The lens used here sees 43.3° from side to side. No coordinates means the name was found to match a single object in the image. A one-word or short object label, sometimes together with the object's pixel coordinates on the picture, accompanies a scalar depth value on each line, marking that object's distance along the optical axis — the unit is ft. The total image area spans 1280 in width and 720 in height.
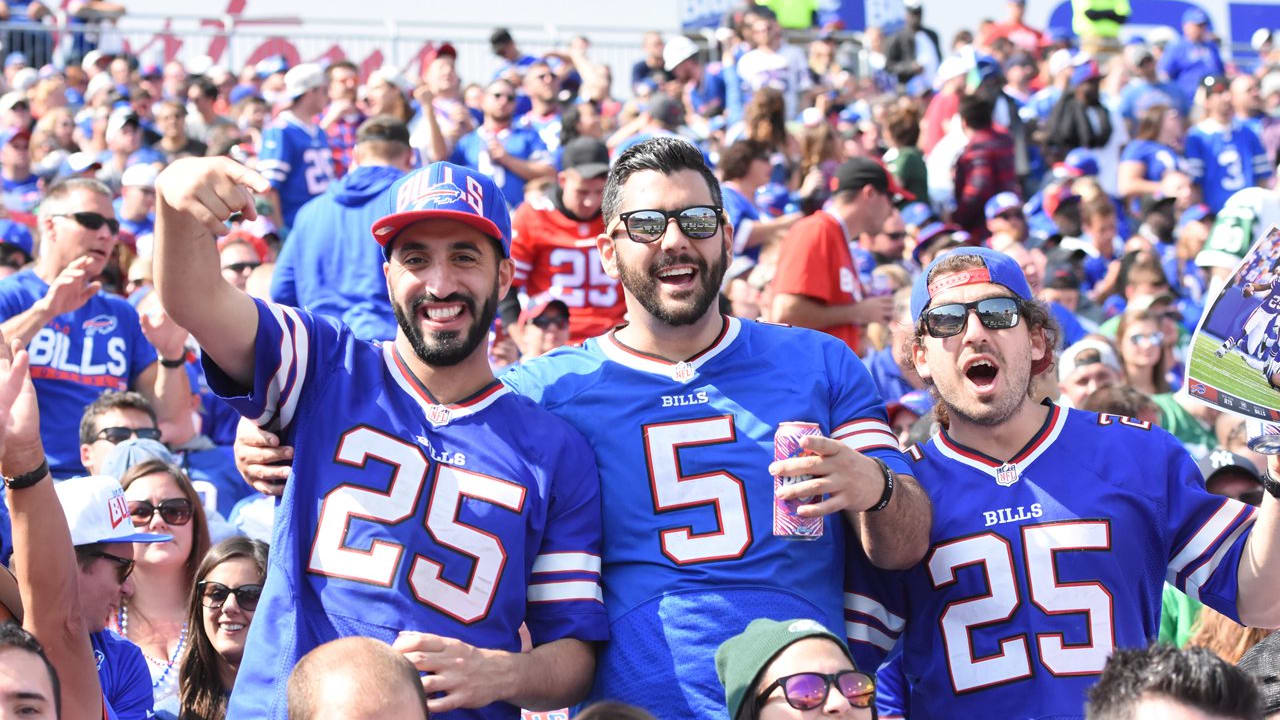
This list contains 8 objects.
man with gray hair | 22.00
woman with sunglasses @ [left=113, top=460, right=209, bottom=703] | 18.24
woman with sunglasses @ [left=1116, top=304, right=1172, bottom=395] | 28.32
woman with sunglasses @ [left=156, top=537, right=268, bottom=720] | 16.46
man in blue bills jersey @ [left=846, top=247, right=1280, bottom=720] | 12.60
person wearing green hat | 11.02
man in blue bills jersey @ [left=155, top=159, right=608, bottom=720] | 11.46
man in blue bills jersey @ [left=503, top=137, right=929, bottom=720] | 12.24
